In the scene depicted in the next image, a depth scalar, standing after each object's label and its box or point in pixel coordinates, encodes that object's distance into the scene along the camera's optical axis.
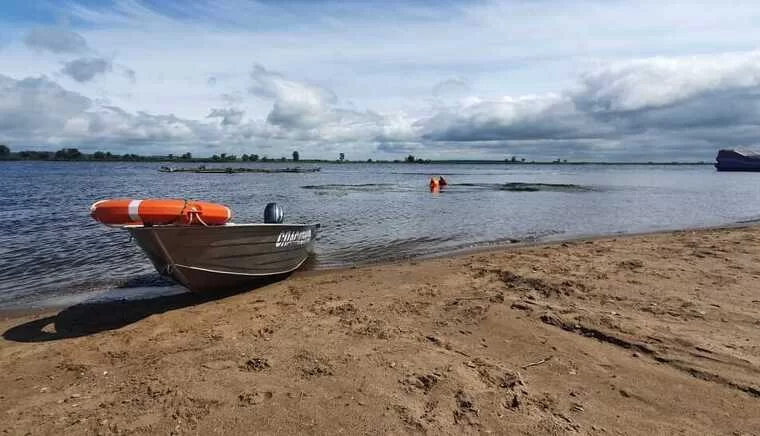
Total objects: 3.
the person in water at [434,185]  37.38
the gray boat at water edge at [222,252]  6.51
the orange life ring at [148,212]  6.58
